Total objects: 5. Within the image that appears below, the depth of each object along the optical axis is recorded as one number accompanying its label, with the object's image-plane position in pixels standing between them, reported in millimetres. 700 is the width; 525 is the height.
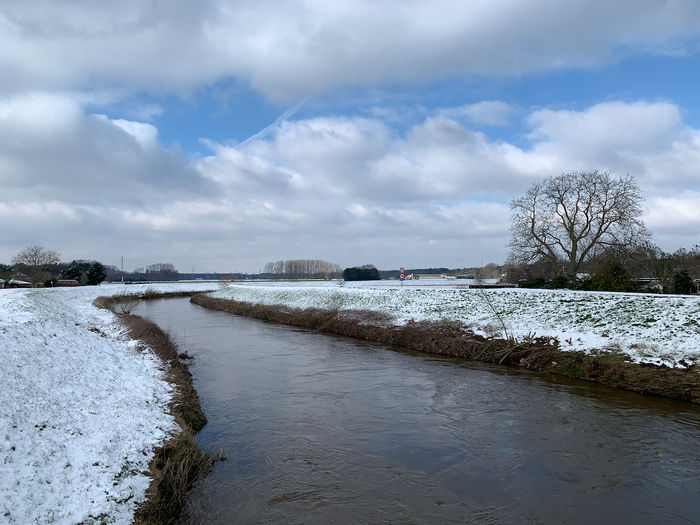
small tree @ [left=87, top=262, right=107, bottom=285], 82000
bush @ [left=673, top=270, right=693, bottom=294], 25344
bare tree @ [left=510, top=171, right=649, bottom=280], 36469
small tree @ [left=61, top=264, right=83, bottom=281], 82812
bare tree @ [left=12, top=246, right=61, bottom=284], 74844
